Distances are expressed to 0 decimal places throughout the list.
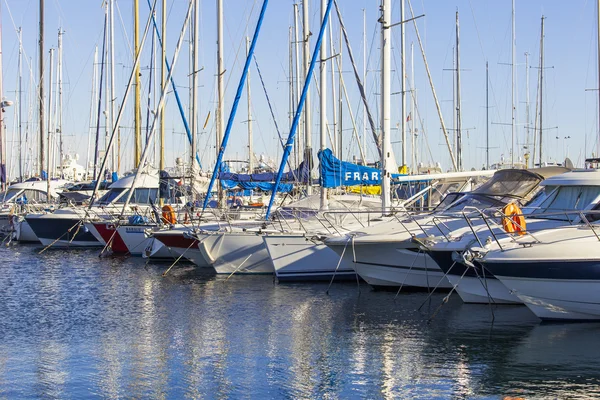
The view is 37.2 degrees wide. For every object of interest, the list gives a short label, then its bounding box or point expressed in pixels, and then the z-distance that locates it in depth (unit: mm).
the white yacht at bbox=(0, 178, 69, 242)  40375
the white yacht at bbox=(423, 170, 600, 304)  17453
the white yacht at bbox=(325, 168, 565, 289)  19891
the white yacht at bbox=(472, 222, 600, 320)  14922
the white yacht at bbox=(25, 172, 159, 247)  36000
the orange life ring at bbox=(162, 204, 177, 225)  28547
